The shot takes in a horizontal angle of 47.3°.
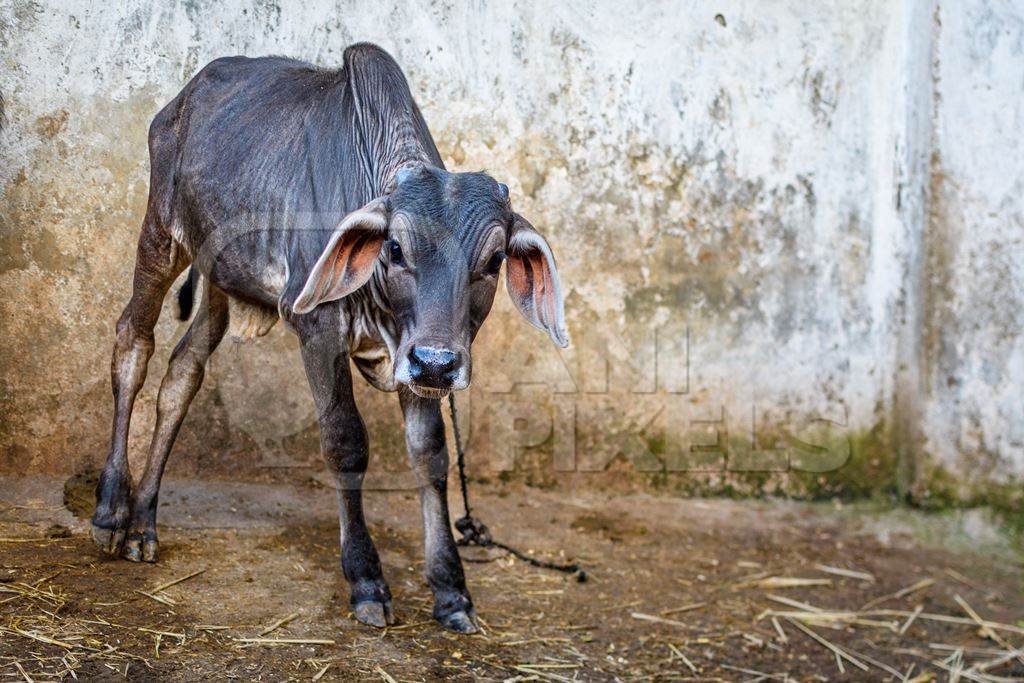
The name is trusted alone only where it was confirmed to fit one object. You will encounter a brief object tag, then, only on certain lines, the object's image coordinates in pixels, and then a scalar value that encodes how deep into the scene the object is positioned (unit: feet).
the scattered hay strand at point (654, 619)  14.85
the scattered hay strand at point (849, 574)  17.43
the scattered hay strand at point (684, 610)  15.19
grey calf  11.75
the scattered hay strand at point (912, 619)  15.72
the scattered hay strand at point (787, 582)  16.72
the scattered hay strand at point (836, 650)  14.56
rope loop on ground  15.23
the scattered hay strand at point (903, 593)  16.60
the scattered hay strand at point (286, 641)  12.08
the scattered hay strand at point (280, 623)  12.43
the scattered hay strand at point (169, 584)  13.20
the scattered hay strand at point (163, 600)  12.85
